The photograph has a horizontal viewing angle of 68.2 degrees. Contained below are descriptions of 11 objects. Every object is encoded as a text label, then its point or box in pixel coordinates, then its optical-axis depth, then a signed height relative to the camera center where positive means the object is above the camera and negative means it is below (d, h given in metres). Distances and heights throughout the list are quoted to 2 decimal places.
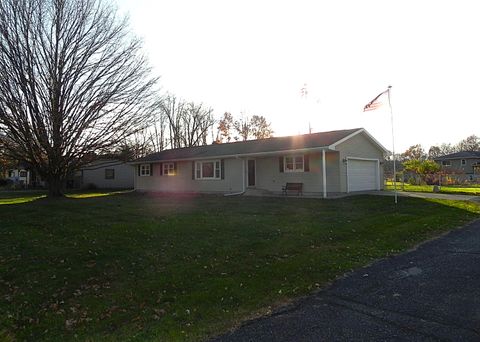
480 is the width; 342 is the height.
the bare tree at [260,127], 48.91 +7.52
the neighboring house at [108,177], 34.88 +0.71
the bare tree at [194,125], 46.94 +7.63
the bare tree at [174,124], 46.50 +7.78
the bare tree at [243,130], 49.31 +7.23
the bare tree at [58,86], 16.33 +4.87
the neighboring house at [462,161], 47.59 +2.36
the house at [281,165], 18.64 +0.95
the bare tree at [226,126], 48.98 +7.74
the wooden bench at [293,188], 18.98 -0.39
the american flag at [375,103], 16.06 +3.46
